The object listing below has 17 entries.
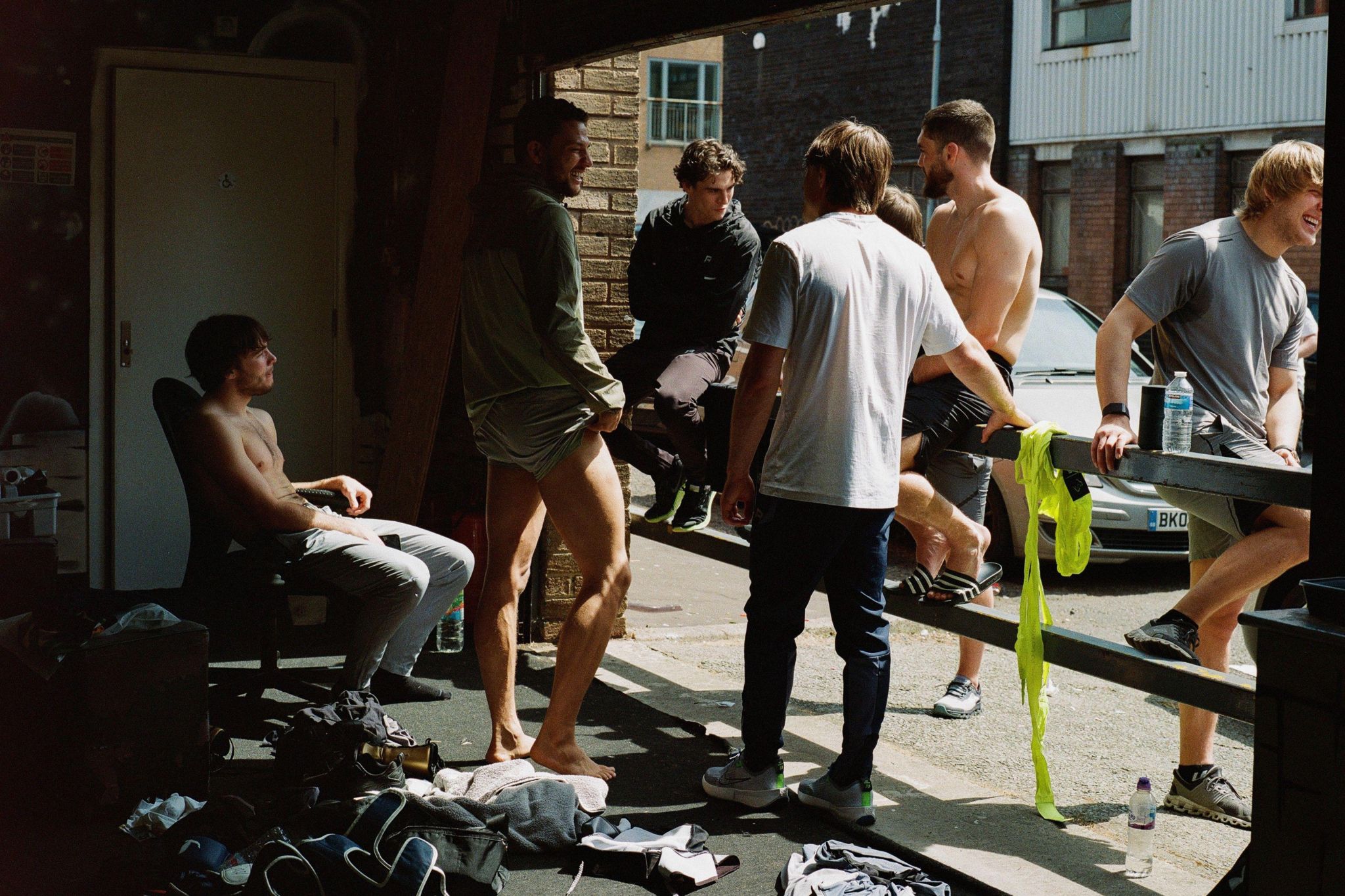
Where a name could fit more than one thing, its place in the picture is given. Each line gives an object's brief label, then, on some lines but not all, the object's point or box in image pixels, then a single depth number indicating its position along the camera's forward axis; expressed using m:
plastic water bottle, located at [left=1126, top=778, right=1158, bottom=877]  4.23
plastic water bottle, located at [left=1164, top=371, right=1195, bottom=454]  4.25
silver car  8.59
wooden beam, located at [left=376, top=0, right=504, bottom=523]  6.77
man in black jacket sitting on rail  5.88
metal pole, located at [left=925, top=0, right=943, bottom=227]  23.47
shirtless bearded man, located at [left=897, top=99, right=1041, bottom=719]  5.25
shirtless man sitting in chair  5.39
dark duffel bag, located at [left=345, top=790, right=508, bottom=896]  3.93
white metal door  7.68
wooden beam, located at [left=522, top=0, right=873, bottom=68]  5.02
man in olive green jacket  4.68
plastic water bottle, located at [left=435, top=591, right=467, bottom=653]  6.72
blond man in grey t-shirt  4.67
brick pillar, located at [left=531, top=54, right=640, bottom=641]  6.88
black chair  5.39
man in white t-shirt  4.43
